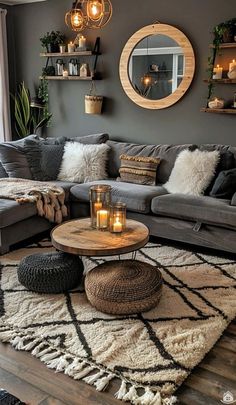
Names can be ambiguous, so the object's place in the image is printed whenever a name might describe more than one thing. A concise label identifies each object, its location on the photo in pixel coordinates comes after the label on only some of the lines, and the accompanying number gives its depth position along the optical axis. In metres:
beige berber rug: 2.06
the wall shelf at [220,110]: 4.02
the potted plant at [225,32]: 3.90
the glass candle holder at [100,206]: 2.99
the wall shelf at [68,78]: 4.85
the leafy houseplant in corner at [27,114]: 5.44
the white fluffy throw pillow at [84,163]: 4.48
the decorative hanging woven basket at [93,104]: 4.86
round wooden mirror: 4.29
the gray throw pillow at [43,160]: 4.53
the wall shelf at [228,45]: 3.89
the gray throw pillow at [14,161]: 4.41
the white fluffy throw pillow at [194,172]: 3.80
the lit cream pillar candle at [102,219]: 2.98
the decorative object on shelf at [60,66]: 5.09
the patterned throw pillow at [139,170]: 4.23
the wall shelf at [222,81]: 3.96
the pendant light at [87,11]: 2.99
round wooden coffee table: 2.64
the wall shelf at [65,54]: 4.79
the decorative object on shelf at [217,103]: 4.10
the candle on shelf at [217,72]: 4.04
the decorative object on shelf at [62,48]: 4.95
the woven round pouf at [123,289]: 2.51
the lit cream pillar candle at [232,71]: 3.94
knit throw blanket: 3.80
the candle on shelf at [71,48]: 4.89
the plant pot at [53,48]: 5.05
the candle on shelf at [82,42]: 4.81
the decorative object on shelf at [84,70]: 4.88
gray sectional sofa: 3.46
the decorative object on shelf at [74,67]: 4.97
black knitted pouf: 2.79
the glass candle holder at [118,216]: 2.95
